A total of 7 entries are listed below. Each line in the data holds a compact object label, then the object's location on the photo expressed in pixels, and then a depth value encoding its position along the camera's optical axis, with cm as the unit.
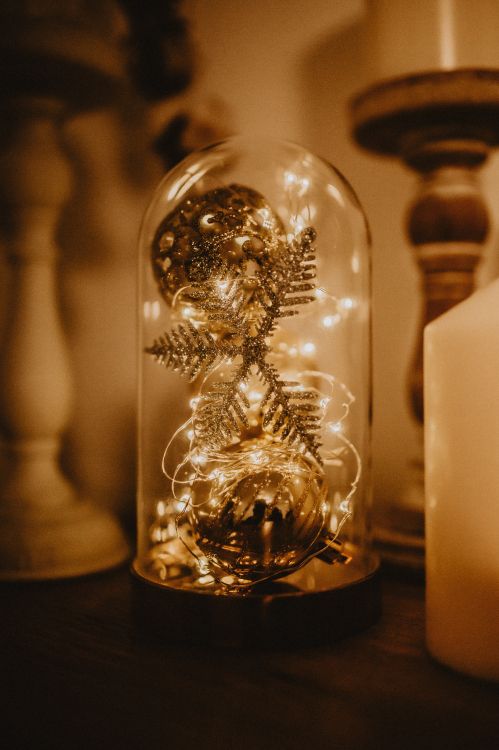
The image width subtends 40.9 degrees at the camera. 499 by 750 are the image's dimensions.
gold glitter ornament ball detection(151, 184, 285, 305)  46
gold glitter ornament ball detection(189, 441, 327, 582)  43
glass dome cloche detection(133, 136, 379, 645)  44
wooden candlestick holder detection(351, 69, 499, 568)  57
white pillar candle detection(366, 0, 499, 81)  54
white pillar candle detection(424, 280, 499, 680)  37
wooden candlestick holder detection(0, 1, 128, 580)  62
